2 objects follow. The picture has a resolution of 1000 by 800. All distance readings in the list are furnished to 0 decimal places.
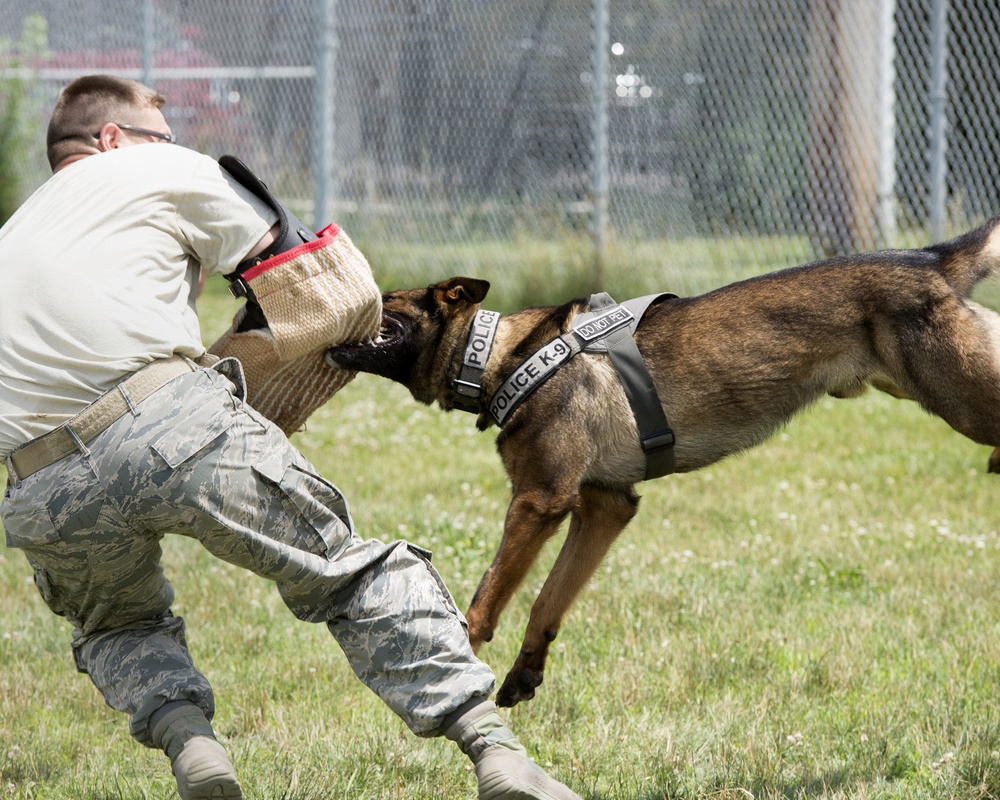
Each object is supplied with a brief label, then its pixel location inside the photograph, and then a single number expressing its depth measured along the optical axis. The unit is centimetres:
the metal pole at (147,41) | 2341
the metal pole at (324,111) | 2083
